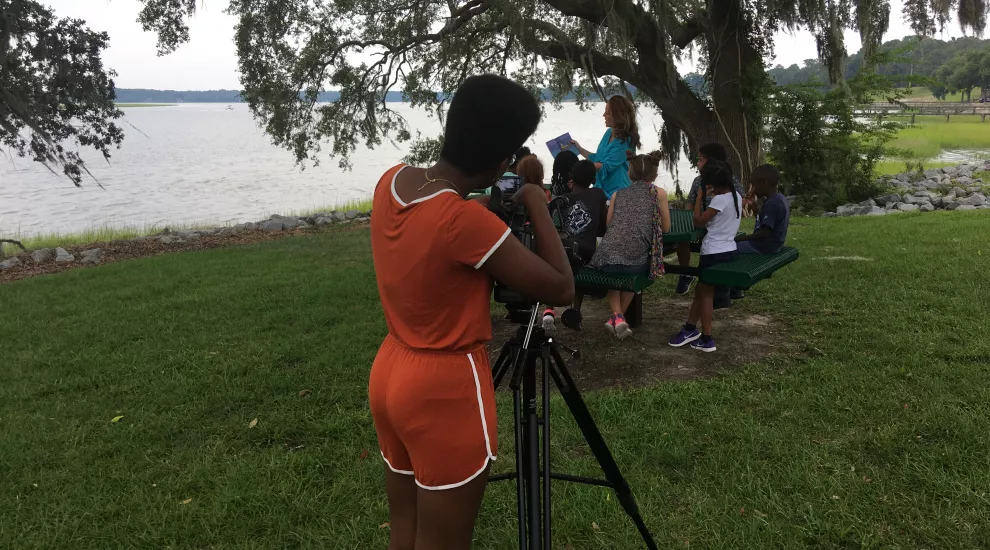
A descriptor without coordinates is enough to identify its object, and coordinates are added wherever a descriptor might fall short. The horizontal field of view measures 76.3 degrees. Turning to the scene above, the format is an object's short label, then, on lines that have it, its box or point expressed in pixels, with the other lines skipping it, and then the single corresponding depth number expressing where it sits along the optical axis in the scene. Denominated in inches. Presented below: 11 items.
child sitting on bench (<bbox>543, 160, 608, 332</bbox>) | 191.0
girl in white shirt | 182.9
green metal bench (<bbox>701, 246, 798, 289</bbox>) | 171.0
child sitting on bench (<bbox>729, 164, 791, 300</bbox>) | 203.5
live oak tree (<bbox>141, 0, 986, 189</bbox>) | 381.7
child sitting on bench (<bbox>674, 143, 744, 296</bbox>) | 217.0
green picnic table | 173.5
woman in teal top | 210.1
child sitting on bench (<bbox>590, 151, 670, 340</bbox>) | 191.0
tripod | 71.7
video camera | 65.0
